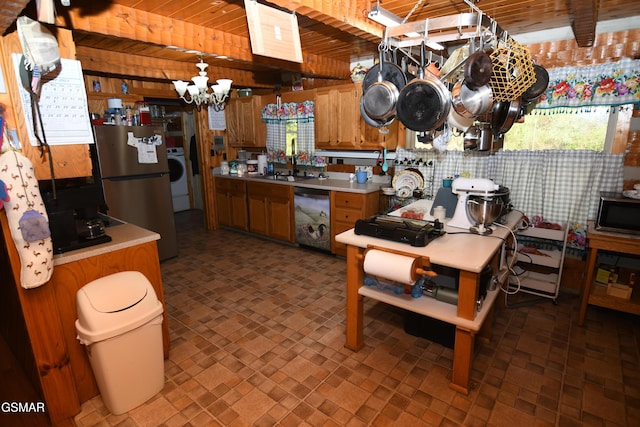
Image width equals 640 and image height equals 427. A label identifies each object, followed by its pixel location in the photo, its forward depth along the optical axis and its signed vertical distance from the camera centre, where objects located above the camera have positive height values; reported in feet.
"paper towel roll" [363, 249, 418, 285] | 5.99 -2.32
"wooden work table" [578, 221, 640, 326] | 7.86 -3.37
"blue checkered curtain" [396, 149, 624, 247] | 9.41 -1.33
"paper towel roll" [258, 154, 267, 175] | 16.93 -1.28
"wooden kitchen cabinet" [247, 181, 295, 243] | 14.79 -3.23
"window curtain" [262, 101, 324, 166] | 15.16 +0.29
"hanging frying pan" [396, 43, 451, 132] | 6.26 +0.55
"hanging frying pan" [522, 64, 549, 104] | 8.41 +1.11
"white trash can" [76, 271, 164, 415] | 5.70 -3.29
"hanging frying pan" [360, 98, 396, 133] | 7.47 +0.29
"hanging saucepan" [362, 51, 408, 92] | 7.01 +1.23
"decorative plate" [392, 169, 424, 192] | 12.28 -1.63
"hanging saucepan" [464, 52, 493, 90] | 5.82 +1.07
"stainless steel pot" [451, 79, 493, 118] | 6.59 +0.64
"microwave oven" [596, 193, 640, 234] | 7.92 -1.96
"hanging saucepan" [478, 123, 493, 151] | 8.03 -0.11
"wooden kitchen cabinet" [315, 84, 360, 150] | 13.26 +0.72
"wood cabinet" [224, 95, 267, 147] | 16.81 +0.71
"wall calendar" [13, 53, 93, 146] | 5.62 +0.54
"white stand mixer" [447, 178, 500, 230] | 7.16 -1.24
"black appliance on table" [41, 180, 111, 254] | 6.15 -1.44
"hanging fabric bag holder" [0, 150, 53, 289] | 4.92 -1.09
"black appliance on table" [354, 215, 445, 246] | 6.43 -1.85
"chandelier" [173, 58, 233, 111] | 12.04 +1.80
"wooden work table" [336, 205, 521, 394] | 5.98 -2.95
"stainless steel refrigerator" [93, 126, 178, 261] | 11.53 -1.34
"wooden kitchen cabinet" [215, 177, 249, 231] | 16.55 -3.20
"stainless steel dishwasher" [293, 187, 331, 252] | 13.62 -3.27
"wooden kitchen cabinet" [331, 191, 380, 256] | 12.63 -2.75
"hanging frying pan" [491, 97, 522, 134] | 7.59 +0.40
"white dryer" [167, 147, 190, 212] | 21.34 -2.50
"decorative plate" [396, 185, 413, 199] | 12.34 -2.05
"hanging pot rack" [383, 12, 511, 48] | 5.65 +1.83
